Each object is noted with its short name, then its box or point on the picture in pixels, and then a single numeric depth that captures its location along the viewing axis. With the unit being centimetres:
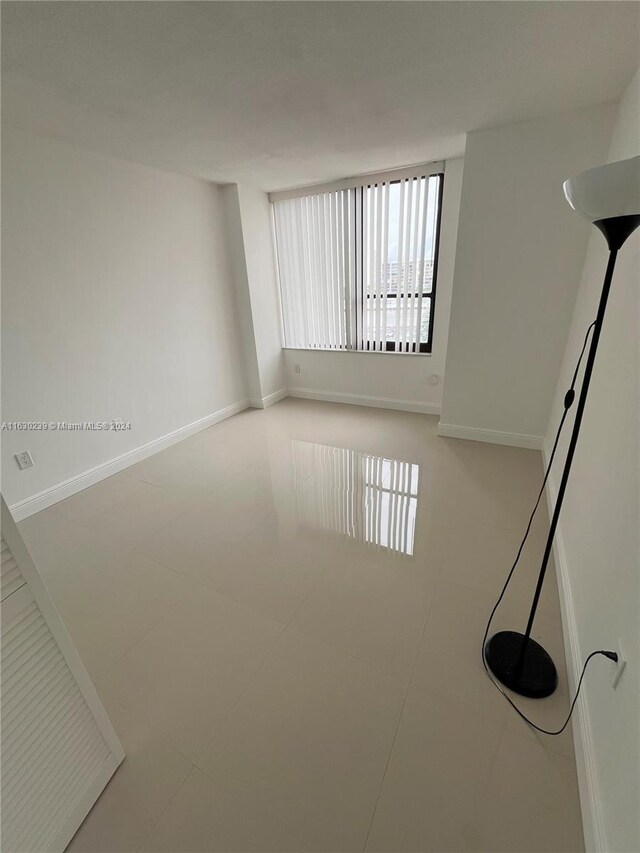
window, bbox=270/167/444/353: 328
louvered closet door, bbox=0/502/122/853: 79
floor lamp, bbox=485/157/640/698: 81
